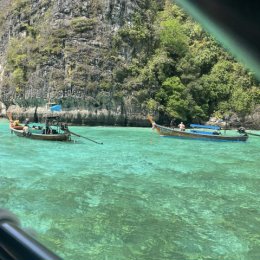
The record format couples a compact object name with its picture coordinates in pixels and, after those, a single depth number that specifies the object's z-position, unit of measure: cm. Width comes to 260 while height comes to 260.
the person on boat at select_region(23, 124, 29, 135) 1888
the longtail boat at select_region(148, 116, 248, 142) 2217
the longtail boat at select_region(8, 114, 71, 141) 1837
